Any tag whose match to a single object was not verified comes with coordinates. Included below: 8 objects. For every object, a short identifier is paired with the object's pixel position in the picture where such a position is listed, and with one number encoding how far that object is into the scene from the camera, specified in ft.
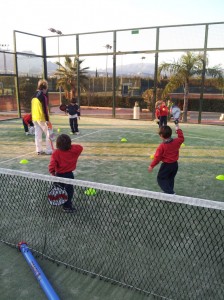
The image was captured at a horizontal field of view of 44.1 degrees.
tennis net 9.93
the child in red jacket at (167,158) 15.84
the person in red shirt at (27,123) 35.77
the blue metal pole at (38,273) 9.18
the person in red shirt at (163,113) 36.78
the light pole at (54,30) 111.14
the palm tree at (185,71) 49.16
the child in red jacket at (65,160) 14.29
